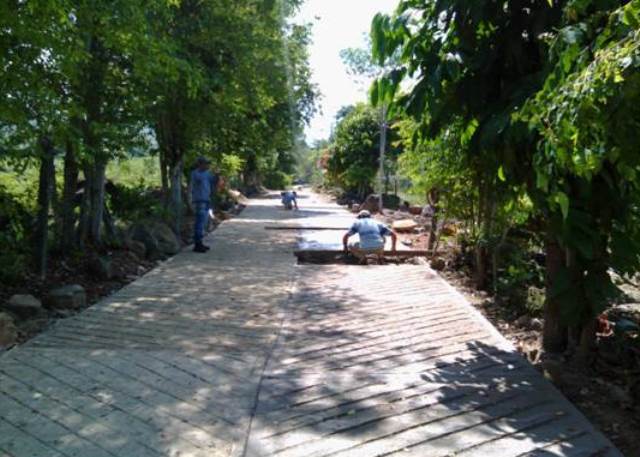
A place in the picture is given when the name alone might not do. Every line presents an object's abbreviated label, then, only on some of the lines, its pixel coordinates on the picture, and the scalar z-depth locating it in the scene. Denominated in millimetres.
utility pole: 23181
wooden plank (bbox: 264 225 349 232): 17220
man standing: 12023
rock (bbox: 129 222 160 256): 11203
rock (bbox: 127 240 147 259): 10852
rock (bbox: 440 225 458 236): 11386
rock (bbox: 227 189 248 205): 28109
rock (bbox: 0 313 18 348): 5617
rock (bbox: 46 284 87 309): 7090
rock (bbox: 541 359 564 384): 4930
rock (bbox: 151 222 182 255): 11783
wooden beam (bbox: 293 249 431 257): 12031
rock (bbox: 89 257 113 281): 8734
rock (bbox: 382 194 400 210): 27580
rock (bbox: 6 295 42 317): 6559
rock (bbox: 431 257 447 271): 10383
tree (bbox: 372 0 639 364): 4406
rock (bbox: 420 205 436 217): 18781
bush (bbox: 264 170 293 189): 62412
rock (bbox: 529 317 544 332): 6573
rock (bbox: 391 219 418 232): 16562
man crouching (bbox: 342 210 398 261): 10734
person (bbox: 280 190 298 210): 26891
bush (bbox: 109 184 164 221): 14000
